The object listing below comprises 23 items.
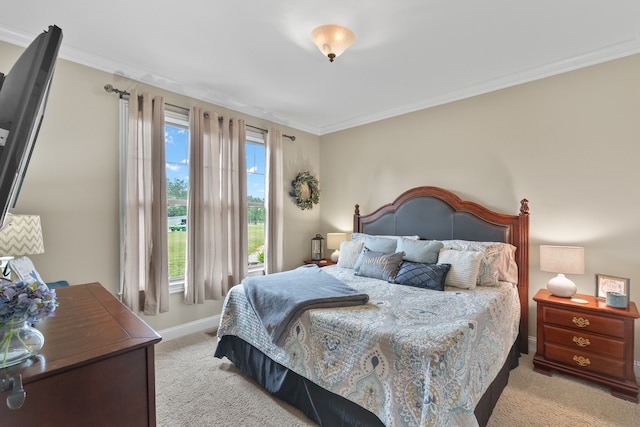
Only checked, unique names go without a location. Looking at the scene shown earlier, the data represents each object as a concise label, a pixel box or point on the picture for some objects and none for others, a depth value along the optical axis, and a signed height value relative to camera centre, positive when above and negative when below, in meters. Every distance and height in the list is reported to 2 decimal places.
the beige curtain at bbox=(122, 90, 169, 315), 2.76 +0.05
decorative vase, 0.81 -0.37
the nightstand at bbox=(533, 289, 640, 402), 2.15 -0.97
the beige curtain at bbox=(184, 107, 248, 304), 3.19 +0.10
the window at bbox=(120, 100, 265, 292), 3.20 +0.30
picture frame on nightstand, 2.31 -0.55
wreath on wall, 4.36 +0.38
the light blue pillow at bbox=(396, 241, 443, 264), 2.89 -0.34
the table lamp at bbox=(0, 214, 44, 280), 1.82 -0.12
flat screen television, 0.65 +0.25
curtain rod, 2.71 +1.16
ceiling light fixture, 2.15 +1.31
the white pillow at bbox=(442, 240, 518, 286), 2.64 -0.43
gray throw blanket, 1.98 -0.57
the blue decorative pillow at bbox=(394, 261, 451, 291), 2.54 -0.52
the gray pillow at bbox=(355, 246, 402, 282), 2.83 -0.48
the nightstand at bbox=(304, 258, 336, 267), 4.06 -0.65
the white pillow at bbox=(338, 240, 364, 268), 3.41 -0.43
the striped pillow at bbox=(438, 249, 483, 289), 2.56 -0.46
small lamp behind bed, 4.07 -0.34
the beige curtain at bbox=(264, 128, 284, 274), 3.95 +0.08
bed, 1.40 -0.75
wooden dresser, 0.78 -0.46
